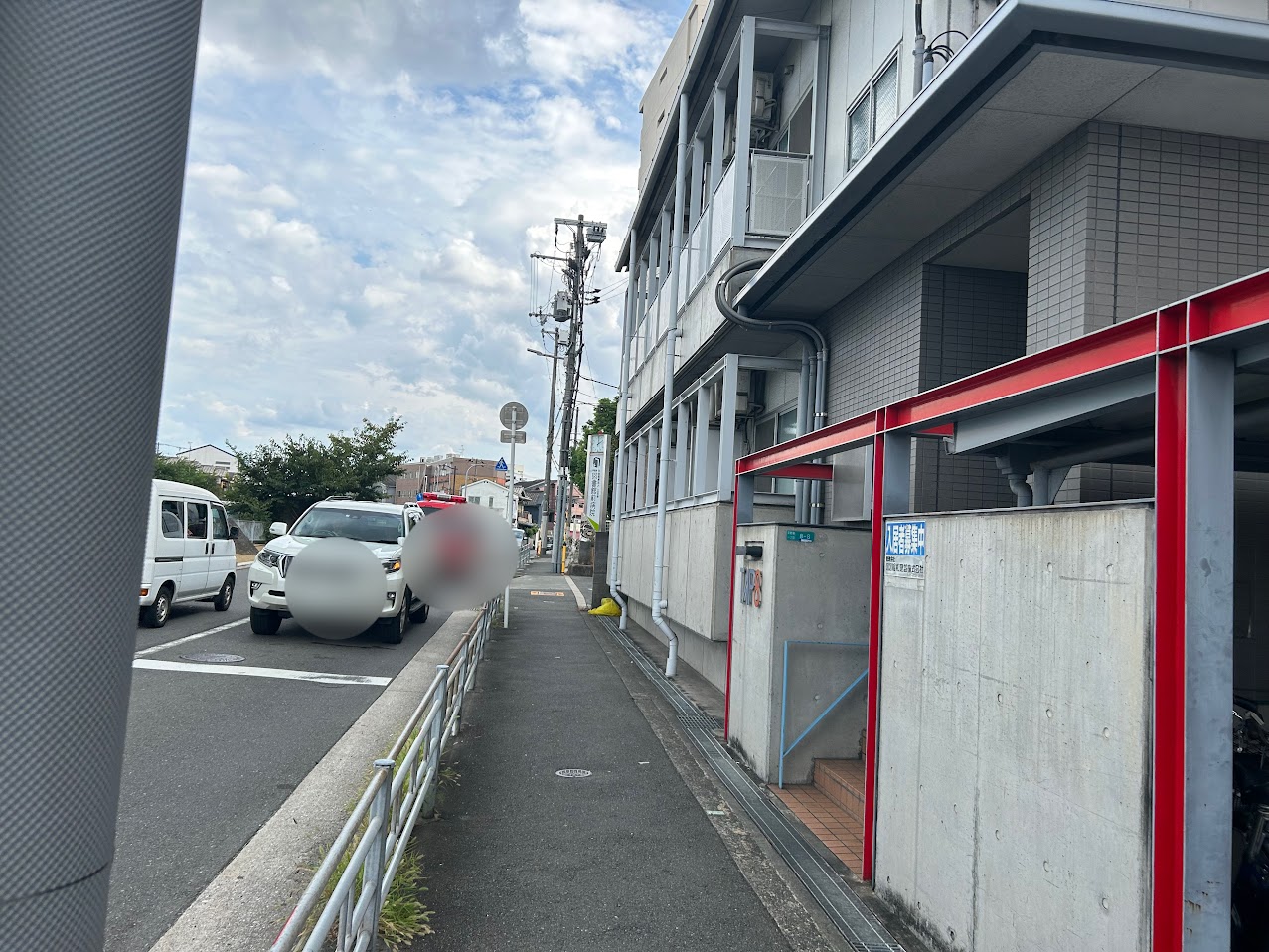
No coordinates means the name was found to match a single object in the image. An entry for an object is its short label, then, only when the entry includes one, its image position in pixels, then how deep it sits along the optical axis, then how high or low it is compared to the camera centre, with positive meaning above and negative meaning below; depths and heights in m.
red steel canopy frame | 2.80 +0.38
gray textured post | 1.17 +0.15
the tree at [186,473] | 41.20 +2.31
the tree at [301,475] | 34.75 +2.09
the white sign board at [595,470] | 29.52 +2.44
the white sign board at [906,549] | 4.85 +0.07
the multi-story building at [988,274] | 3.52 +2.19
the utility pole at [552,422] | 38.84 +5.05
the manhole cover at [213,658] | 10.14 -1.45
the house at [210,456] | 74.88 +5.84
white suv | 9.57 -0.06
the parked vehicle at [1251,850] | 3.38 -1.01
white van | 12.25 -0.41
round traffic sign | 12.93 +1.74
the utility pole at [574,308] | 34.81 +9.16
